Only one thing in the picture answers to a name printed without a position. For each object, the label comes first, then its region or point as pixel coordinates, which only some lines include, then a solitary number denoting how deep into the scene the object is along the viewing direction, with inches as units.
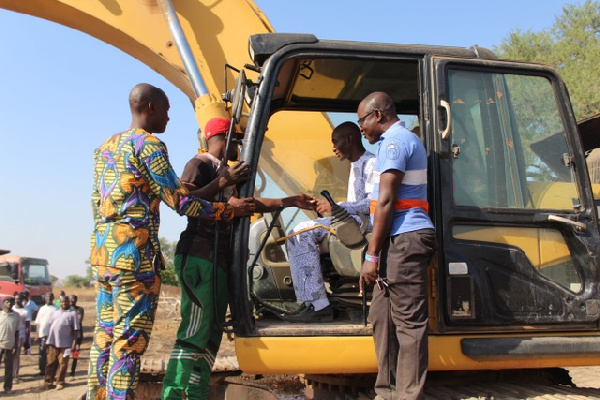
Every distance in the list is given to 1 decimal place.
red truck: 776.9
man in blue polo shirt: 113.8
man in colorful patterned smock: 117.6
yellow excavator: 121.6
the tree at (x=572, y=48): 764.6
